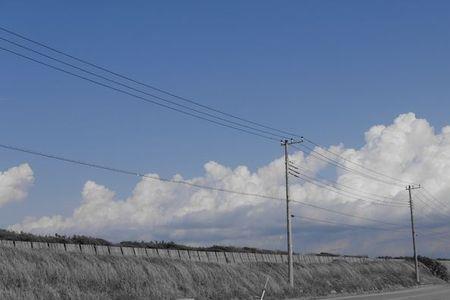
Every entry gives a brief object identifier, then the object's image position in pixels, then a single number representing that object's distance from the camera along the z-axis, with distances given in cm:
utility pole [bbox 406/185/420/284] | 7752
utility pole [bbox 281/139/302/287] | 4569
